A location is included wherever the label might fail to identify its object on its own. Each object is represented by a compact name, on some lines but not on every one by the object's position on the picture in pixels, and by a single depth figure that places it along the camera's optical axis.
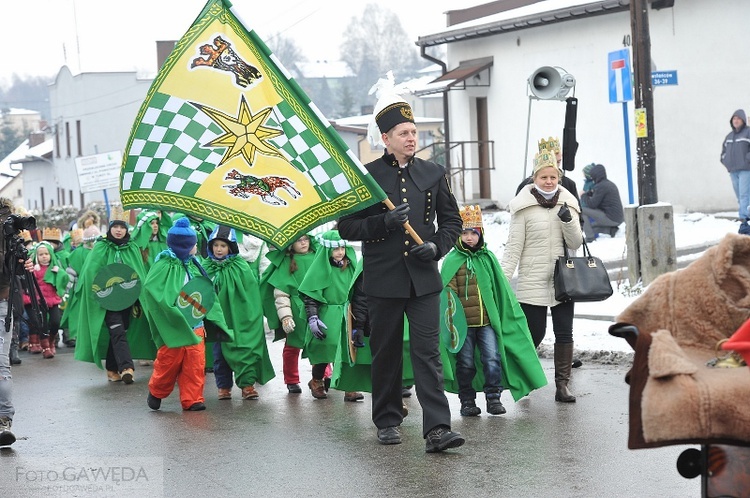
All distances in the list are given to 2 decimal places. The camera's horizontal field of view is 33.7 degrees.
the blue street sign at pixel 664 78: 14.91
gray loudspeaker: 15.28
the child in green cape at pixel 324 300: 9.93
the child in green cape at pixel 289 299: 10.38
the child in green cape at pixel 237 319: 10.30
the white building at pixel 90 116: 60.78
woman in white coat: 9.16
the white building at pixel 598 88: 22.25
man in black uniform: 7.39
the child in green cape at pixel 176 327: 9.63
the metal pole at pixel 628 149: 14.57
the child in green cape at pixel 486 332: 8.81
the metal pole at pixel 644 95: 13.90
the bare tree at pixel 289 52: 105.12
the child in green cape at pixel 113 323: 11.87
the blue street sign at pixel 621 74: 14.41
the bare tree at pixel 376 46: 117.44
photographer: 8.22
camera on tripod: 8.30
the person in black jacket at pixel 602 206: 20.39
